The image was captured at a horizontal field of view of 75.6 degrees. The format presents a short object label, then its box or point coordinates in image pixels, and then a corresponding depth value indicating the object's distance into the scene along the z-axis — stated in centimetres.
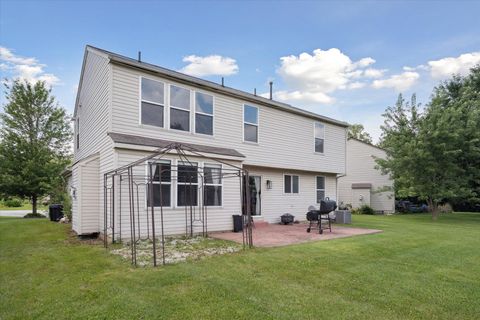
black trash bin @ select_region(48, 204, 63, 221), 1470
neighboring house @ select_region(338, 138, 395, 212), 2200
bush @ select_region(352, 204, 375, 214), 2122
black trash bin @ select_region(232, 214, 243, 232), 1045
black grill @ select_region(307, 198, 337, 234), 1028
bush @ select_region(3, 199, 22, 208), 3177
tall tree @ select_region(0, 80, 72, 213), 1859
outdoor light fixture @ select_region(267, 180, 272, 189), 1329
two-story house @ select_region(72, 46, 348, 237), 896
